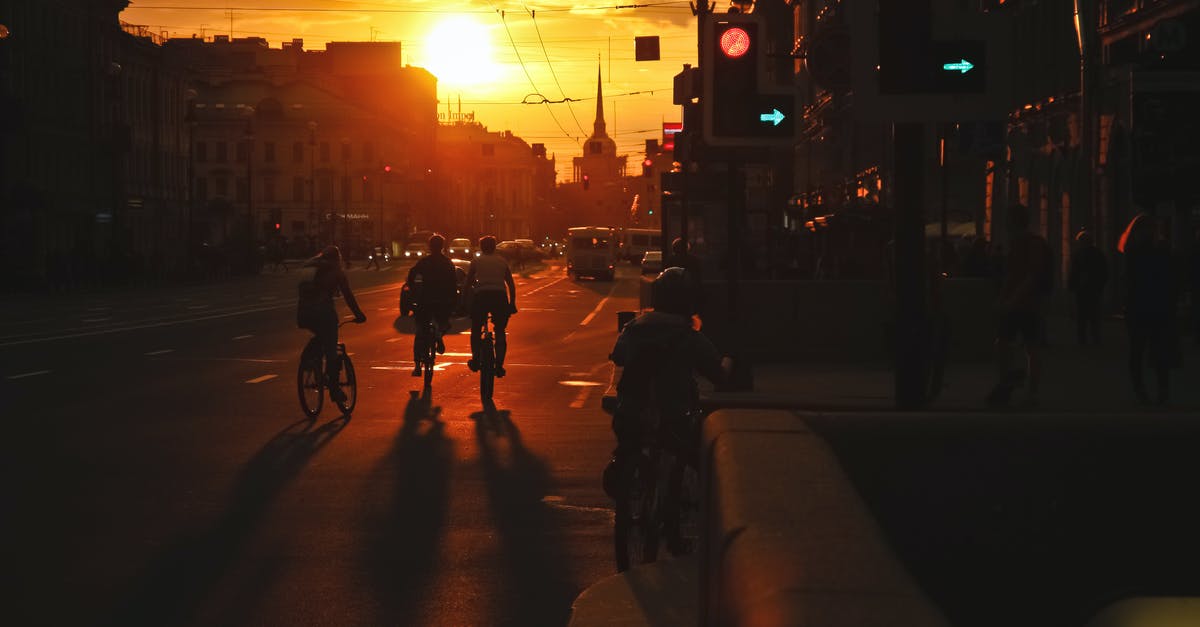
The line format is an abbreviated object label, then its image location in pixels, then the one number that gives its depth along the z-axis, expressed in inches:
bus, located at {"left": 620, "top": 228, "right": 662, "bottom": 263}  5319.9
